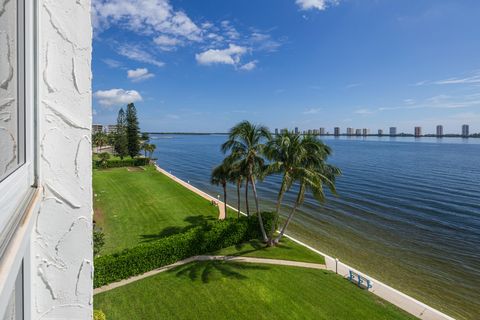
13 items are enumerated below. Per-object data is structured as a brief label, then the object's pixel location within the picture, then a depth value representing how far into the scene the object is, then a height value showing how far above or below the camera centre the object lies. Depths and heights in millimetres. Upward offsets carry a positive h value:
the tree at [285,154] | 11776 -288
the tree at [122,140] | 50594 +1060
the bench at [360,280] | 10297 -5338
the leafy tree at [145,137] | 56269 +1845
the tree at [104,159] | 40675 -2168
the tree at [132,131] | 50156 +2845
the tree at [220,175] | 15617 -1787
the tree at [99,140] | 64250 +1386
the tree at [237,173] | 13664 -1498
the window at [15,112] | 638 +91
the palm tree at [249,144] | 13227 +155
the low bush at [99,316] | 6832 -4498
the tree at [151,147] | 52078 -240
